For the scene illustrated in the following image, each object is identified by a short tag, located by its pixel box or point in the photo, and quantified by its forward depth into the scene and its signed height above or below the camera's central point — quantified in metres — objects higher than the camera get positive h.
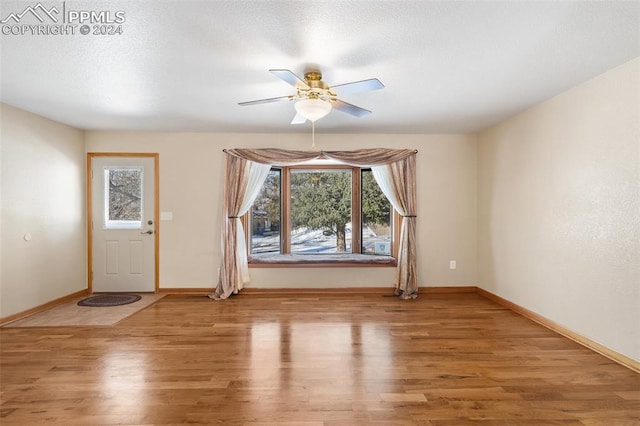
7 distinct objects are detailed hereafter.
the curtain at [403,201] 4.60 +0.20
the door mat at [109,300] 4.12 -1.09
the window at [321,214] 5.17 +0.03
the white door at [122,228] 4.64 -0.15
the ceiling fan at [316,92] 2.36 +0.96
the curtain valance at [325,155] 4.61 +0.87
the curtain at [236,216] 4.53 +0.01
